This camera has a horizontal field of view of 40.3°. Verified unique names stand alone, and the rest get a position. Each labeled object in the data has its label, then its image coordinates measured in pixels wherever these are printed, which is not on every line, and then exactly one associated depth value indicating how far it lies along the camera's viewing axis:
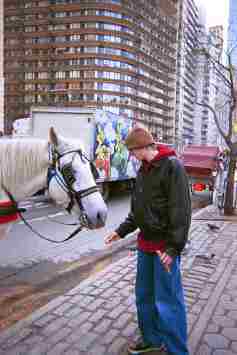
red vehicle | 14.83
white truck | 12.53
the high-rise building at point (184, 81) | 113.12
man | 2.63
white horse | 2.94
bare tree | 10.31
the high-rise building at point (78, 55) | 86.06
